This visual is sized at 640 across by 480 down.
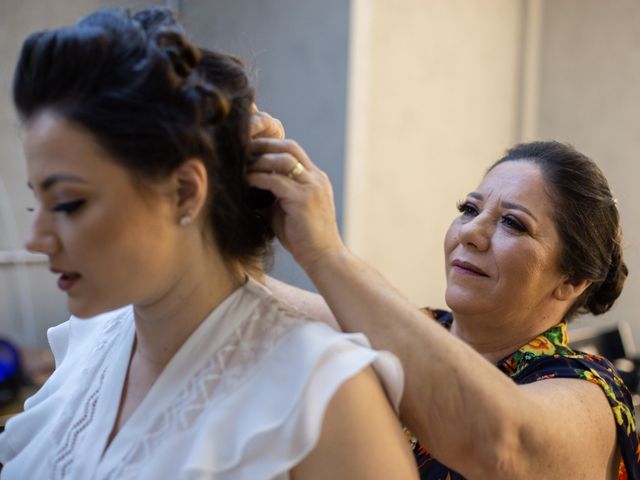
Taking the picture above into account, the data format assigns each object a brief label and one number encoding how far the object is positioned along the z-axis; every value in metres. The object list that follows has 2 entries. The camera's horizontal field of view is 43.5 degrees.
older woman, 1.15
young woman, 1.01
